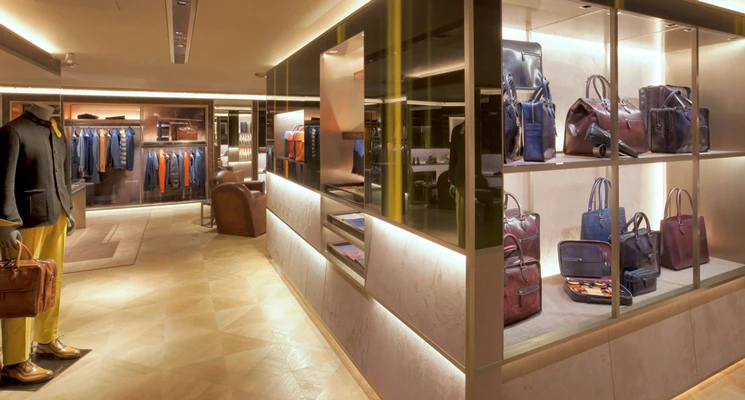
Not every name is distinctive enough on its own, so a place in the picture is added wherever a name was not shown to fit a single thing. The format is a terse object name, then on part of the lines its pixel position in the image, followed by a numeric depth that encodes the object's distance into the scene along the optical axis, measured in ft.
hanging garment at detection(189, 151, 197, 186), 37.93
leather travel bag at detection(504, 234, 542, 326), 6.91
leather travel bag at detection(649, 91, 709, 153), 9.00
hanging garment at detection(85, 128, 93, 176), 34.40
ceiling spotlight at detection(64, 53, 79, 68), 16.96
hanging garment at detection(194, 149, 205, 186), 37.88
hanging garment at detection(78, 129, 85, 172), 34.02
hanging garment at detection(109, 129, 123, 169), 34.88
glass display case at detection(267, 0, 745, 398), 5.89
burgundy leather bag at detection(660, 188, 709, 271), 9.70
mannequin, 9.12
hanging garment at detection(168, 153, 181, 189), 36.99
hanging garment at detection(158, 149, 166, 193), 36.52
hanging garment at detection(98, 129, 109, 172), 34.65
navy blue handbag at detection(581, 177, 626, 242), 8.91
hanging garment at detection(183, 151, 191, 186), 37.50
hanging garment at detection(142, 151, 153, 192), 36.16
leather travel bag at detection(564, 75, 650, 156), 7.55
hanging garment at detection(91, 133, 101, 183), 34.37
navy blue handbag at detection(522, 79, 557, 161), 6.81
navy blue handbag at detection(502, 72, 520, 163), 6.44
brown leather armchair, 24.44
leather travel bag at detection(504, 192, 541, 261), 8.10
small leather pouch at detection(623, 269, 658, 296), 8.27
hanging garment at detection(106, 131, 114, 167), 35.09
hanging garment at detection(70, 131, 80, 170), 33.99
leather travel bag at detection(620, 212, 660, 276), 8.65
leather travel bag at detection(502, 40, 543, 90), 7.34
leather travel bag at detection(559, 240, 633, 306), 8.34
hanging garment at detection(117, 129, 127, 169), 35.12
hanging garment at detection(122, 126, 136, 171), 35.58
